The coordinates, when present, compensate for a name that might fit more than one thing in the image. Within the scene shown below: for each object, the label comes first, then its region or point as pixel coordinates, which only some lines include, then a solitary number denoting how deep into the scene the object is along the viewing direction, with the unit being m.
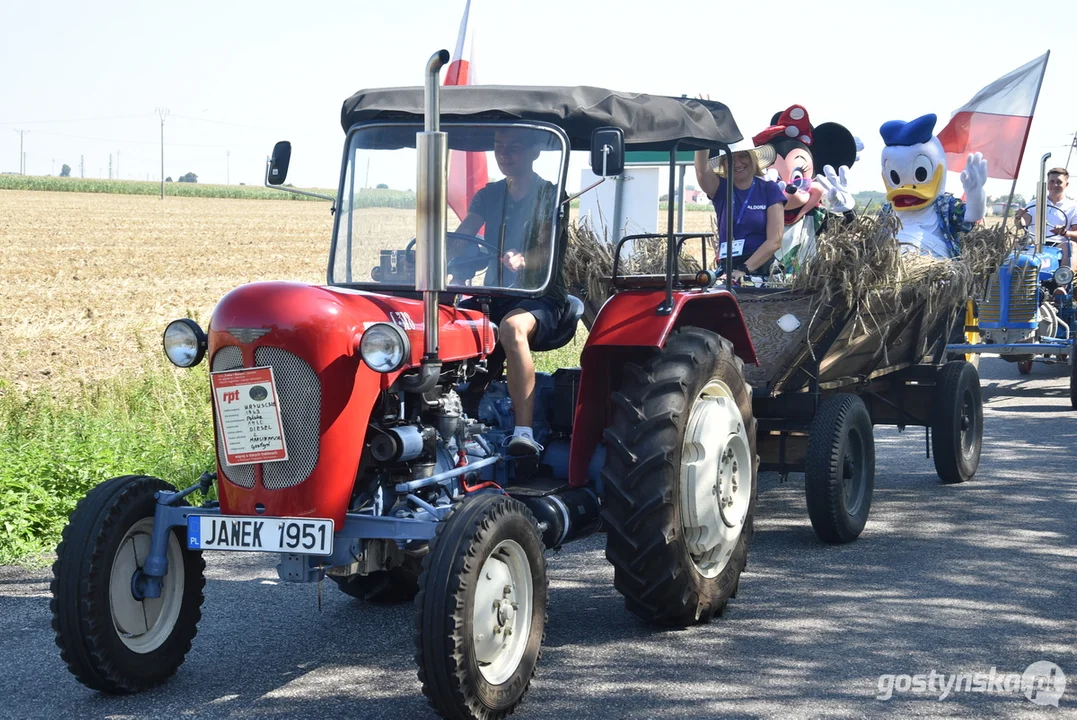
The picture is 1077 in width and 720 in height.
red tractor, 4.02
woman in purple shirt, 7.49
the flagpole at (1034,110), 10.09
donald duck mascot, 9.73
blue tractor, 11.81
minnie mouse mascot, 7.90
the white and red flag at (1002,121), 10.18
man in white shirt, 13.34
